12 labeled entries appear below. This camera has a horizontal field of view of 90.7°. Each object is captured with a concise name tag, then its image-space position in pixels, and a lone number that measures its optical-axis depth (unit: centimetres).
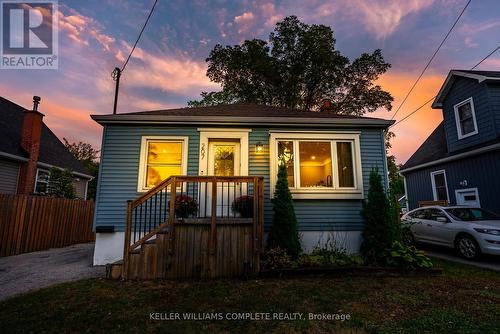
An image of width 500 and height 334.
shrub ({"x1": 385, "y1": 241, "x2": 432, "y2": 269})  490
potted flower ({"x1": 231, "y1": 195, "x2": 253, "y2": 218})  520
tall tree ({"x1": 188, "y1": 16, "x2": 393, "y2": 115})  1759
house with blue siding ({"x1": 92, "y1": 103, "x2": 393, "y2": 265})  616
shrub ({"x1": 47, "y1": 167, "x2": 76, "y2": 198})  1076
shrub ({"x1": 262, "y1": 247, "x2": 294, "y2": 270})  474
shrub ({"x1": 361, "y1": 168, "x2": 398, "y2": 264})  525
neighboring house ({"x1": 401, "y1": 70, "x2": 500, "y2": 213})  882
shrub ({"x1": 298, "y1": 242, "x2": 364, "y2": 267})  486
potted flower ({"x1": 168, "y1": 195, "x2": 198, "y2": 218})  499
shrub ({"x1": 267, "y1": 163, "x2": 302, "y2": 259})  513
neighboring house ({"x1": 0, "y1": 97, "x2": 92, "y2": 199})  1010
